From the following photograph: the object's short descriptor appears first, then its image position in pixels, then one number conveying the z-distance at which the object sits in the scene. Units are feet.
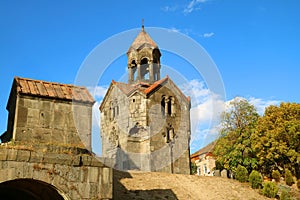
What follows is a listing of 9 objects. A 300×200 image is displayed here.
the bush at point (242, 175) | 81.66
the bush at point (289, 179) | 88.58
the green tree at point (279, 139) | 92.84
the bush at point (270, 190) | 73.77
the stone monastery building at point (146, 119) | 97.14
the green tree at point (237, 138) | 98.68
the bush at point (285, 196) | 70.85
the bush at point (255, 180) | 78.38
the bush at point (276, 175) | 91.97
